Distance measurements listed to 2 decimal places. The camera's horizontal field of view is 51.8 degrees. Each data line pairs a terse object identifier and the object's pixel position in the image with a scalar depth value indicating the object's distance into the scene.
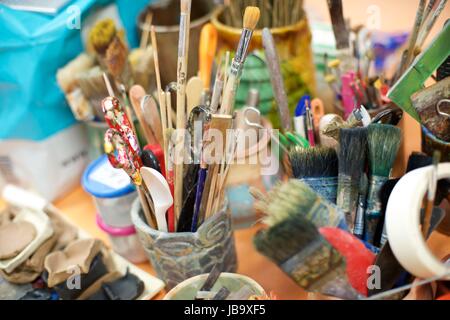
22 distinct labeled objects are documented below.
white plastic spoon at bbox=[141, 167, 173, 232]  0.44
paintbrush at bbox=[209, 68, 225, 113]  0.46
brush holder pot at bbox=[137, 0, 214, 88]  0.67
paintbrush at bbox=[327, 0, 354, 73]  0.55
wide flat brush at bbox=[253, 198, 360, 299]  0.35
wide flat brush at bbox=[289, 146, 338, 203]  0.44
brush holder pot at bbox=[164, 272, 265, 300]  0.45
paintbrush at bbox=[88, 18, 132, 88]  0.62
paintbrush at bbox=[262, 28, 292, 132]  0.52
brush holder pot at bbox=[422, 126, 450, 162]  0.45
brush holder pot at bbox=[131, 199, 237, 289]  0.48
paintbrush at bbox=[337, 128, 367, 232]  0.41
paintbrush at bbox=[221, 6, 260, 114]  0.42
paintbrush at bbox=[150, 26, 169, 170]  0.47
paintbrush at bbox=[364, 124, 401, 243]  0.40
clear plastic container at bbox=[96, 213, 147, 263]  0.60
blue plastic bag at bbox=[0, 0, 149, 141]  0.63
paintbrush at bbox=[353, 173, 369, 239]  0.43
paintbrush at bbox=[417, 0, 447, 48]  0.47
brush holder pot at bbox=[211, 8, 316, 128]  0.64
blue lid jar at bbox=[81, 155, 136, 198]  0.57
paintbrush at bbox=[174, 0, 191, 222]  0.45
